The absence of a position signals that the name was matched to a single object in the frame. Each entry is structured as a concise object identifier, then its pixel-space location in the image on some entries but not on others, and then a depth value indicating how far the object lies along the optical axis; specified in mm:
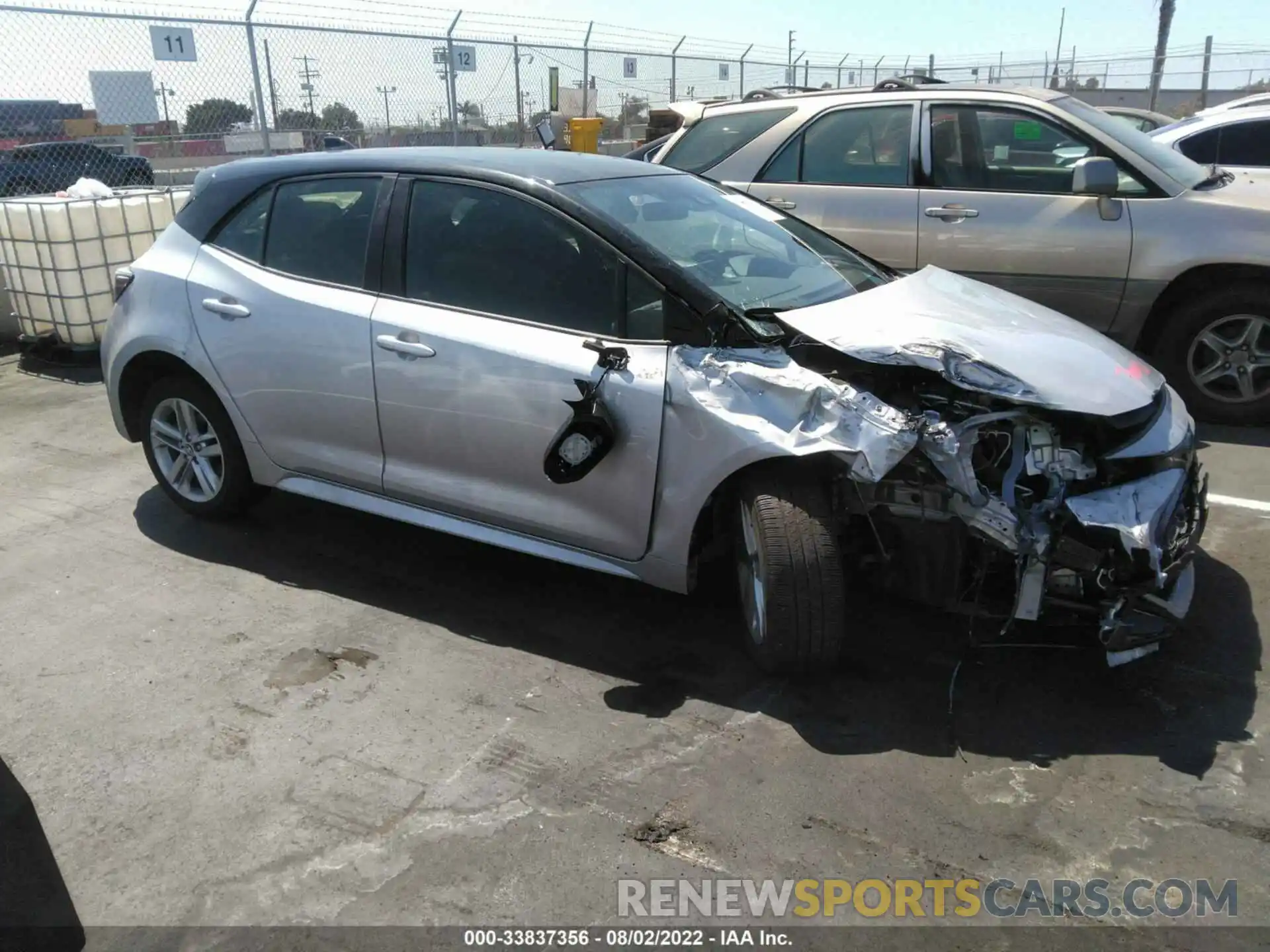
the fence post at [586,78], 16484
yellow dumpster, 14430
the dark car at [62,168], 11609
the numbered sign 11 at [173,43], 10039
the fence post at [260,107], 10953
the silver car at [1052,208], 5590
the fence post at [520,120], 15312
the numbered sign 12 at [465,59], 13742
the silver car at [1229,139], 8414
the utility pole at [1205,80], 21109
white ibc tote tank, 7586
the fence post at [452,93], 13490
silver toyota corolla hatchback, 3131
